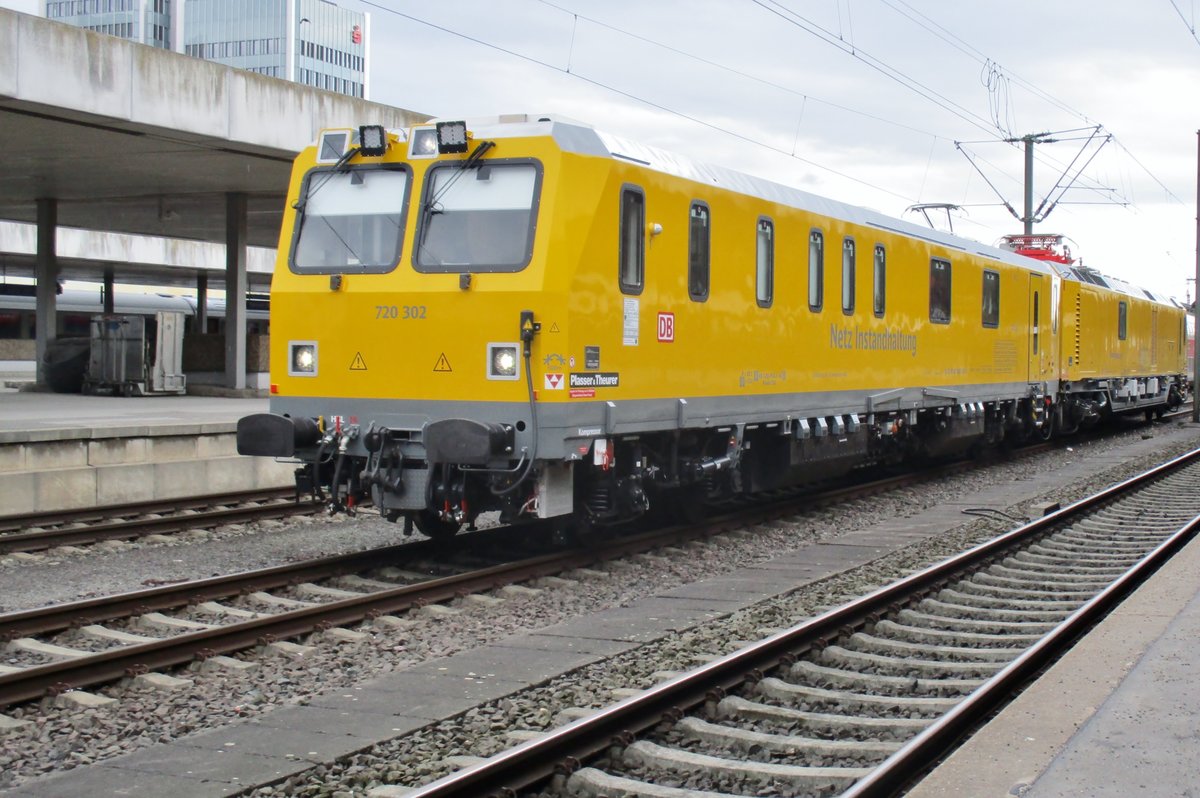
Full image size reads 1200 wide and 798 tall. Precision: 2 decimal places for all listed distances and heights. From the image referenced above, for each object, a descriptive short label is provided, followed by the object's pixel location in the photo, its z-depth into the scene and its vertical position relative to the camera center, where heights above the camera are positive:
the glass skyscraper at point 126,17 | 145.50 +41.07
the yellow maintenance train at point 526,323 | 9.58 +0.49
